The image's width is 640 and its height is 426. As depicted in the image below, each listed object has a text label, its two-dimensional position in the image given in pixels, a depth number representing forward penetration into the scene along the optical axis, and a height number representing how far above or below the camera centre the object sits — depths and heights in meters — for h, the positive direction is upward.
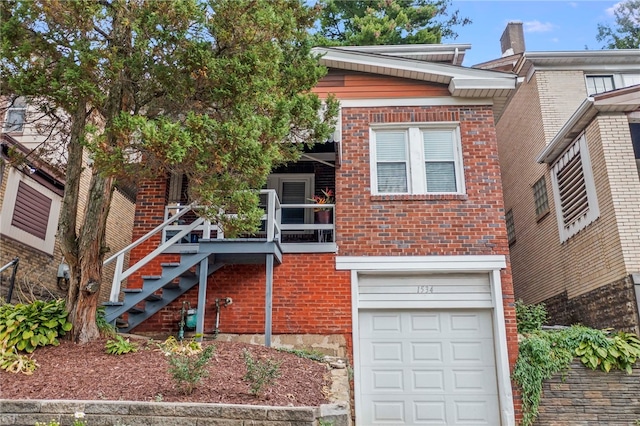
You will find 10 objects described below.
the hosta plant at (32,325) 6.20 +0.63
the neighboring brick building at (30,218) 10.20 +3.29
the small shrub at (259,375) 5.12 +0.02
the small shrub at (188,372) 4.98 +0.05
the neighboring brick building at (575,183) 8.98 +3.96
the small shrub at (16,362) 5.66 +0.16
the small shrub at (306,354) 7.39 +0.33
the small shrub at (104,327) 6.82 +0.65
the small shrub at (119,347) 6.26 +0.35
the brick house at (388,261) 8.26 +1.90
